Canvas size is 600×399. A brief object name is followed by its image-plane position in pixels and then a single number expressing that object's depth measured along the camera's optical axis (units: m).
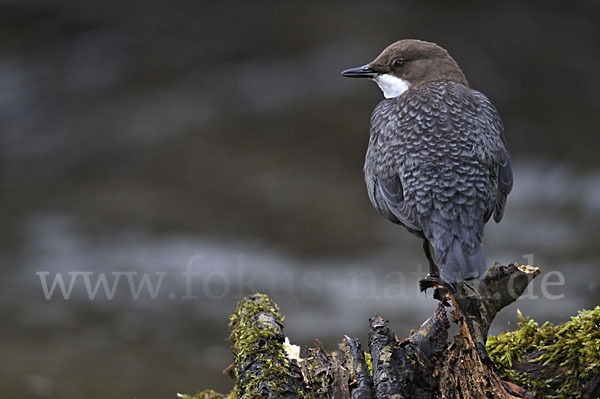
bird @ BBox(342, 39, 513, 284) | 6.88
